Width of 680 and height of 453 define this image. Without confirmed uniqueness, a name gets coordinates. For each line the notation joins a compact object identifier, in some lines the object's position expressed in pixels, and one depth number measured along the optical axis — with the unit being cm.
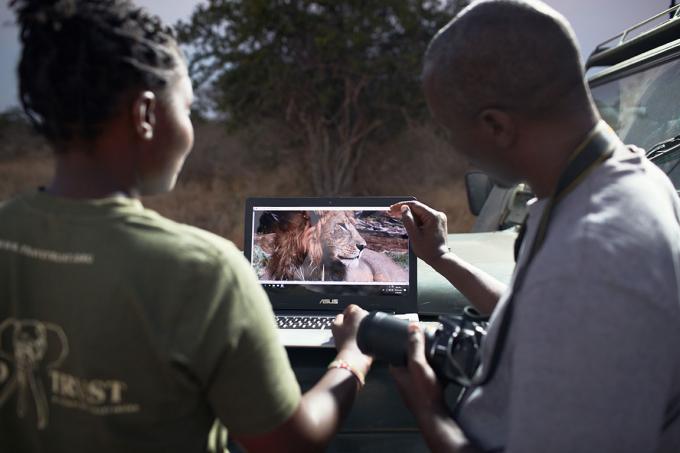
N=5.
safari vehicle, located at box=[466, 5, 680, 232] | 258
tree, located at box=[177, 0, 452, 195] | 1190
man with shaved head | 110
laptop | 227
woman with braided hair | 110
